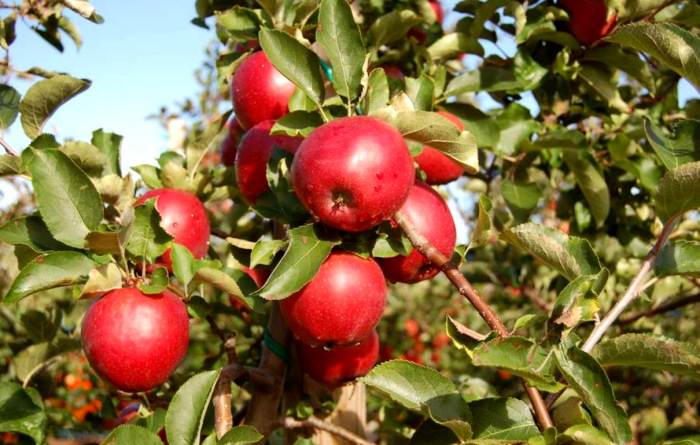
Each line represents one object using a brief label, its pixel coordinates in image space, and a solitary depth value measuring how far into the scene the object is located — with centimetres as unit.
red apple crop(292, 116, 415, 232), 83
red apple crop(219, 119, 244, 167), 143
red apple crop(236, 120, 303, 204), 106
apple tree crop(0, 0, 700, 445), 83
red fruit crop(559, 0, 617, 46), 140
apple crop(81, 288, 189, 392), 95
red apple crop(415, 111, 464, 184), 117
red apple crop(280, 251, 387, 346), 93
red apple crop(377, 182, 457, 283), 97
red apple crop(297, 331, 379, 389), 122
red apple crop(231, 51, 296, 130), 116
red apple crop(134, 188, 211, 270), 114
